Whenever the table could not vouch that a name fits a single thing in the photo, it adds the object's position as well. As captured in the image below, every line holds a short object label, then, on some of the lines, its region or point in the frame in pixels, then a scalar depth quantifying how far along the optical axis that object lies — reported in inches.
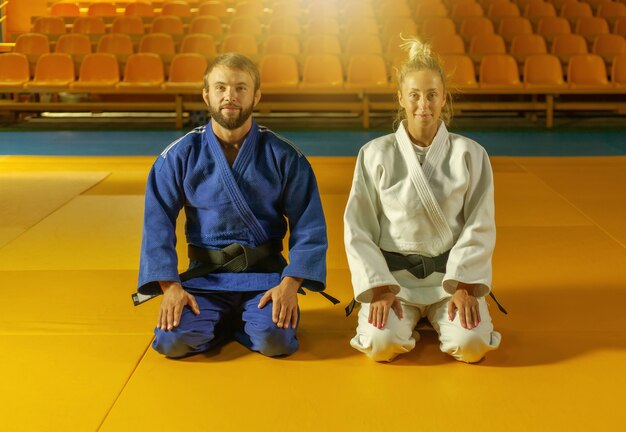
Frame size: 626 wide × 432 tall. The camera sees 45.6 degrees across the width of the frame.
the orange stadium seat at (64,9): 512.1
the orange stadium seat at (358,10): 469.7
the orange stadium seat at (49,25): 460.4
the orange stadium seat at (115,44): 419.8
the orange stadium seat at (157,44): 418.3
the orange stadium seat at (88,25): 454.6
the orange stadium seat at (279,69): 384.8
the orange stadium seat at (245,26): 438.9
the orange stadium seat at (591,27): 434.9
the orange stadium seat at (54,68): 394.3
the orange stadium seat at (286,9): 459.2
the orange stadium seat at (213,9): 477.1
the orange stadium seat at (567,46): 410.3
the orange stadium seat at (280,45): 411.2
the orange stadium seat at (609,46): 410.6
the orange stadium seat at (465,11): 457.9
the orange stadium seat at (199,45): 418.3
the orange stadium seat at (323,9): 472.7
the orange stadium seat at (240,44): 414.0
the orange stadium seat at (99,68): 392.8
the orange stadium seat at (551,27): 435.7
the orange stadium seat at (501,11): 456.1
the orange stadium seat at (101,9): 522.0
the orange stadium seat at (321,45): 409.4
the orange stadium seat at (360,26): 435.1
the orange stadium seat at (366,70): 383.2
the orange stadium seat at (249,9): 467.5
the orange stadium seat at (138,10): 512.1
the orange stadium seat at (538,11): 462.0
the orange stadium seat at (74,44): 422.3
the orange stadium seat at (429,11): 453.4
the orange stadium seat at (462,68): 379.6
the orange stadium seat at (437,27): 423.5
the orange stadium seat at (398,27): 427.5
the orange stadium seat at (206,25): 447.8
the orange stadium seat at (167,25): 456.8
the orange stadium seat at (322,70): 382.9
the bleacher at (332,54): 382.9
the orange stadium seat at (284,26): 435.8
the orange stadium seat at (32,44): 424.8
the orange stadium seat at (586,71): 385.9
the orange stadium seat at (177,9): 492.4
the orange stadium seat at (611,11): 461.4
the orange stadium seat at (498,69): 386.6
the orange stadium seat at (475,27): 434.9
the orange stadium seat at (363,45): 406.6
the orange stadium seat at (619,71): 384.2
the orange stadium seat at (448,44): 406.9
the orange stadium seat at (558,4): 479.2
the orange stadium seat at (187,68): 390.3
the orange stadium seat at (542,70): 385.4
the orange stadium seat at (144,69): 392.8
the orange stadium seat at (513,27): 436.5
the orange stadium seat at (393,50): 402.3
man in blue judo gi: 113.5
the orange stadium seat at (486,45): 409.1
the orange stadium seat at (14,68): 394.6
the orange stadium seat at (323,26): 435.9
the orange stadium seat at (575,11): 458.0
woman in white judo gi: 110.3
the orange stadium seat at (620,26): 439.3
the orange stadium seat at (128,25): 455.5
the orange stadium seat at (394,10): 458.9
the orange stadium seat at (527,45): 412.2
